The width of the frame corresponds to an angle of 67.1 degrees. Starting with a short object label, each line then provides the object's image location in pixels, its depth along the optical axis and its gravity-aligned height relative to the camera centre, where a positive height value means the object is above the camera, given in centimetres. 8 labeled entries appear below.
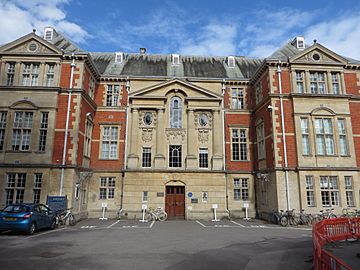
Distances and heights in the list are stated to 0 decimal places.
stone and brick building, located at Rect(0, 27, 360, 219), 1953 +434
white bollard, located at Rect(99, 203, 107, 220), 2214 -158
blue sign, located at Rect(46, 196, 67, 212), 1808 -102
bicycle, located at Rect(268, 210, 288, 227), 1836 -206
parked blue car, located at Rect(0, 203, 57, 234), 1319 -156
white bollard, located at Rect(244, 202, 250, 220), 2264 -179
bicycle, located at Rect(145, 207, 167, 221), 2175 -219
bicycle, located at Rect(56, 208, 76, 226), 1746 -196
